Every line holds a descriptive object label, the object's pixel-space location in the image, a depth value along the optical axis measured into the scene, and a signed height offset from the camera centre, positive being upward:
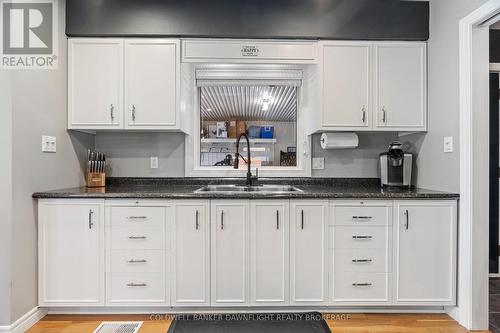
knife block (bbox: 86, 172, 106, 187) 2.71 -0.12
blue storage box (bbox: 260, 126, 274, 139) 3.14 +0.33
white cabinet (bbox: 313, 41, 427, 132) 2.58 +0.66
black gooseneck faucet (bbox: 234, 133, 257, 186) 2.83 +0.05
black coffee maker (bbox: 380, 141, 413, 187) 2.61 +0.00
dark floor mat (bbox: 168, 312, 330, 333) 2.04 -1.06
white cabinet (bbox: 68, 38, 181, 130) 2.53 +0.69
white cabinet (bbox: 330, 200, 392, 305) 2.24 -0.58
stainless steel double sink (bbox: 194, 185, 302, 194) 2.80 -0.20
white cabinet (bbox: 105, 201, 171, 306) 2.21 -0.54
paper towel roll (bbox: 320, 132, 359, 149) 2.77 +0.23
